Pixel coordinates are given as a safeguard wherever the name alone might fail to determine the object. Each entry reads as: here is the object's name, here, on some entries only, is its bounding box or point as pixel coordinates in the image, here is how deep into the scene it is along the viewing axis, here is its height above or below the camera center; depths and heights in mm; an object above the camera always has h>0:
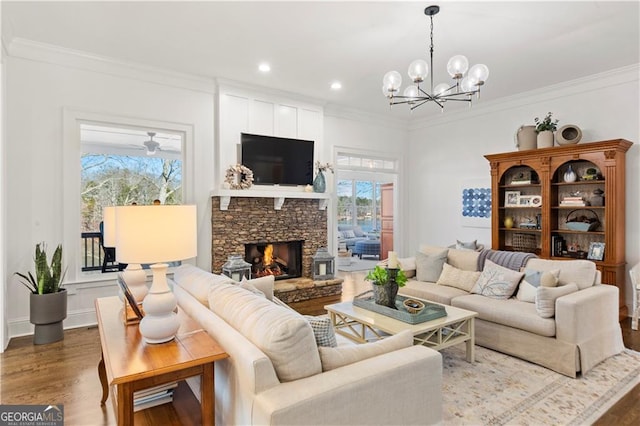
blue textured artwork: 6137 +181
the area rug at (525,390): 2363 -1310
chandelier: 3096 +1212
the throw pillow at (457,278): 4043 -741
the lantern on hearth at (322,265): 5730 -824
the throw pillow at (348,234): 10383 -601
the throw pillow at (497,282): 3643 -705
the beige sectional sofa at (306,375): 1498 -729
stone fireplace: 5078 -188
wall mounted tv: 5316 +819
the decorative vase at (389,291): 3297 -719
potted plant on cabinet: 5078 +1137
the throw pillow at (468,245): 5477 -497
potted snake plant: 3602 -860
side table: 1540 -666
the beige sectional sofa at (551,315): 2928 -897
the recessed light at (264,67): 4492 +1832
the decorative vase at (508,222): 5691 -155
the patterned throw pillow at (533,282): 3363 -657
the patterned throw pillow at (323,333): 1837 -611
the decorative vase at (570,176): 4926 +494
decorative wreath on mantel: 5059 +511
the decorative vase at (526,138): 5305 +1097
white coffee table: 2928 -941
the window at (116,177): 5602 +591
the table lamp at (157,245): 1718 -154
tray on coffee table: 2986 -849
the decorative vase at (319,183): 5844 +480
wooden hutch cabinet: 4527 +126
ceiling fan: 6574 +1238
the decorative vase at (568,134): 4832 +1058
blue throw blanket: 3990 -518
